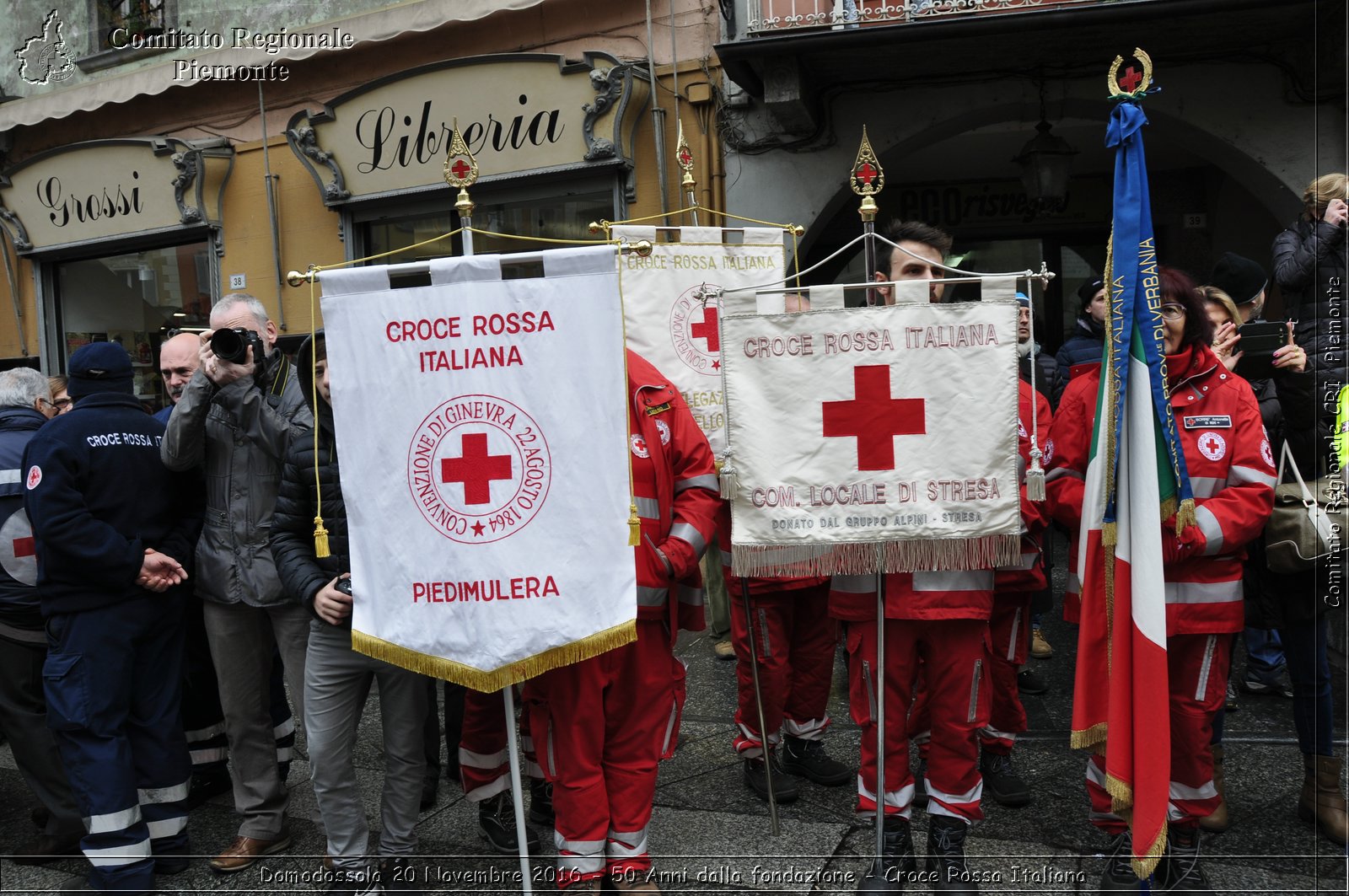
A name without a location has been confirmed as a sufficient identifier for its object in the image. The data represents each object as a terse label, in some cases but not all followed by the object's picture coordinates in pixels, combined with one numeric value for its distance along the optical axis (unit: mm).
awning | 7684
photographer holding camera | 3582
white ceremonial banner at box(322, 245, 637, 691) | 2760
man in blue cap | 3516
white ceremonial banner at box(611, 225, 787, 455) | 4219
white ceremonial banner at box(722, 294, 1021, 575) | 3018
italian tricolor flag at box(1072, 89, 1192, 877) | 2811
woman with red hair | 3023
